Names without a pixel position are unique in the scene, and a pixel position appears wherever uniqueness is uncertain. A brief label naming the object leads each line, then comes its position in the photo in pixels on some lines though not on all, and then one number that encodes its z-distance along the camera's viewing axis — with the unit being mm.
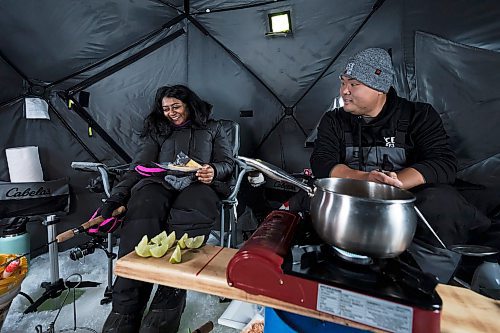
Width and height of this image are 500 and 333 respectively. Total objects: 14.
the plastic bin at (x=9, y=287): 1094
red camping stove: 489
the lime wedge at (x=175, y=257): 757
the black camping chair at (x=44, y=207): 1561
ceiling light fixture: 2371
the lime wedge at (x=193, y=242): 870
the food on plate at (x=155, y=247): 788
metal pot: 546
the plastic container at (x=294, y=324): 661
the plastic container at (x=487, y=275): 1008
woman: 1194
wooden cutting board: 588
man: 1126
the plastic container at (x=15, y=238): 1744
